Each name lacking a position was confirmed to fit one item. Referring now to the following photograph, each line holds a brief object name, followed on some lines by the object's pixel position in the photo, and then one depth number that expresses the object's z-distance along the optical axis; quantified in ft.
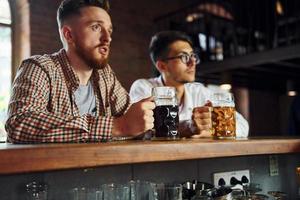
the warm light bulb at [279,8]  18.28
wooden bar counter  2.27
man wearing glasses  6.77
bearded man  3.21
